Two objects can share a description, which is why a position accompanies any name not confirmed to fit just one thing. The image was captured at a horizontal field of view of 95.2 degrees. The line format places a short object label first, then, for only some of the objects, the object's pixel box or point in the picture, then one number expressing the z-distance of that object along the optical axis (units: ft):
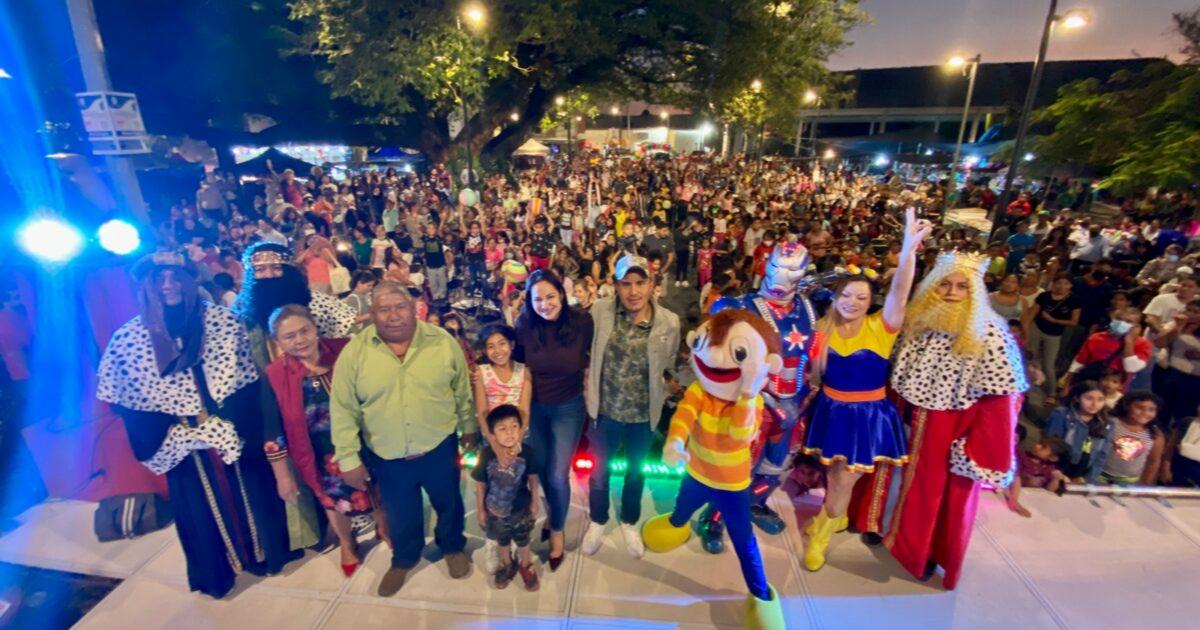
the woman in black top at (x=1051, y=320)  18.22
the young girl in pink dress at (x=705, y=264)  28.71
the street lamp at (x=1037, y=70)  30.14
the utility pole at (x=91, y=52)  14.85
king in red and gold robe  9.28
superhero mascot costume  10.16
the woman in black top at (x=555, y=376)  9.77
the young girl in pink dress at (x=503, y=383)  9.84
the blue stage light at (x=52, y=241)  13.04
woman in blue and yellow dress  9.60
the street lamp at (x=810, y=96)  46.04
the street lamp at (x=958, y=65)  41.01
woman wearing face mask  14.70
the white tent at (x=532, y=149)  81.92
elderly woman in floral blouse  9.32
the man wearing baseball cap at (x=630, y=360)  10.14
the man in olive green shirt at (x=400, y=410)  9.07
